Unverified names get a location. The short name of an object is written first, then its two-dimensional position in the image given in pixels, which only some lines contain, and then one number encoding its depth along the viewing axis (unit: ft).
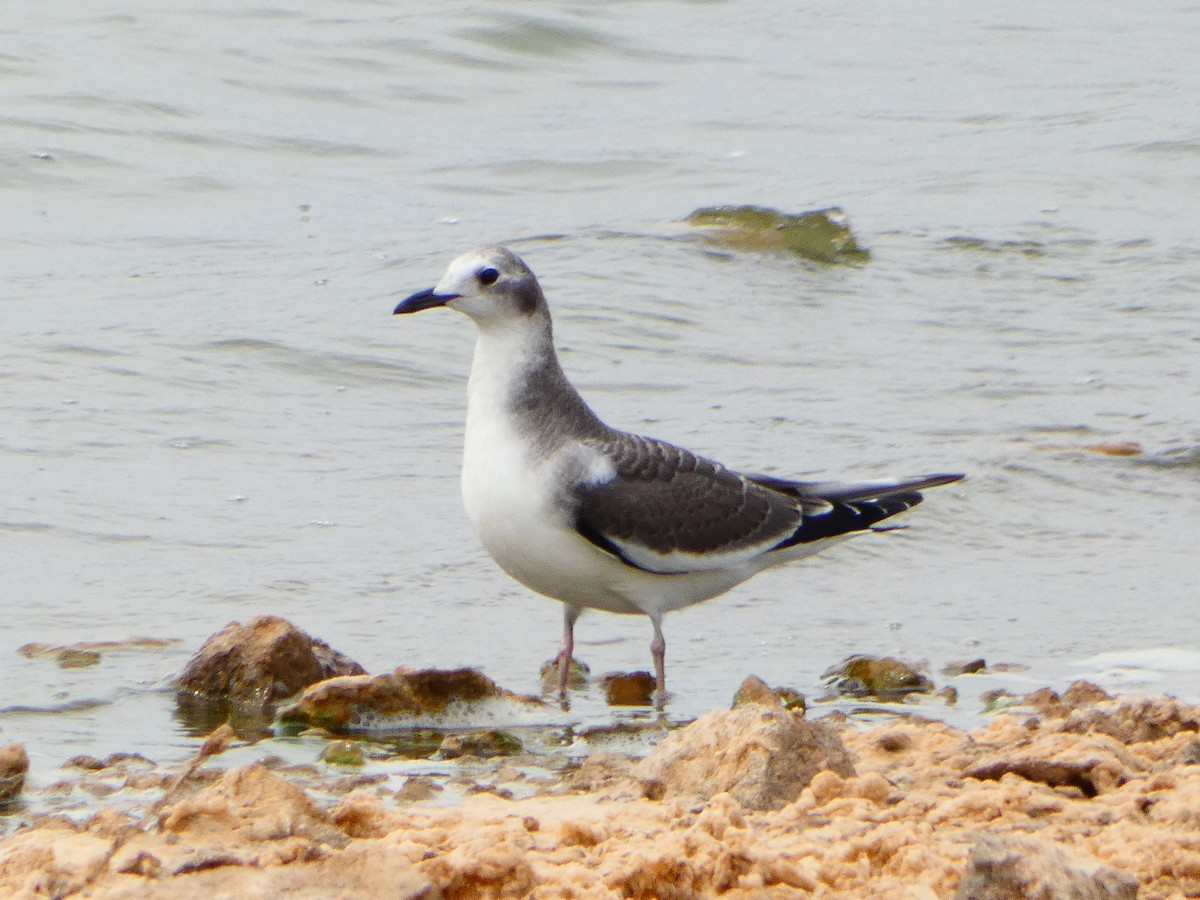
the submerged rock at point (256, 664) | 35.45
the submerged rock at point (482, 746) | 31.73
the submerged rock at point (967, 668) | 39.29
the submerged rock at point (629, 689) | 38.27
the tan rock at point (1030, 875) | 18.33
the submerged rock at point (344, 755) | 30.81
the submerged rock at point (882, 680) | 37.50
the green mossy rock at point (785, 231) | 84.38
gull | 38.47
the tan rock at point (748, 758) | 24.91
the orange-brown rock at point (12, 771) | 27.68
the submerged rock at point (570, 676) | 38.72
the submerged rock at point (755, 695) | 32.58
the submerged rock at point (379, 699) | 33.65
